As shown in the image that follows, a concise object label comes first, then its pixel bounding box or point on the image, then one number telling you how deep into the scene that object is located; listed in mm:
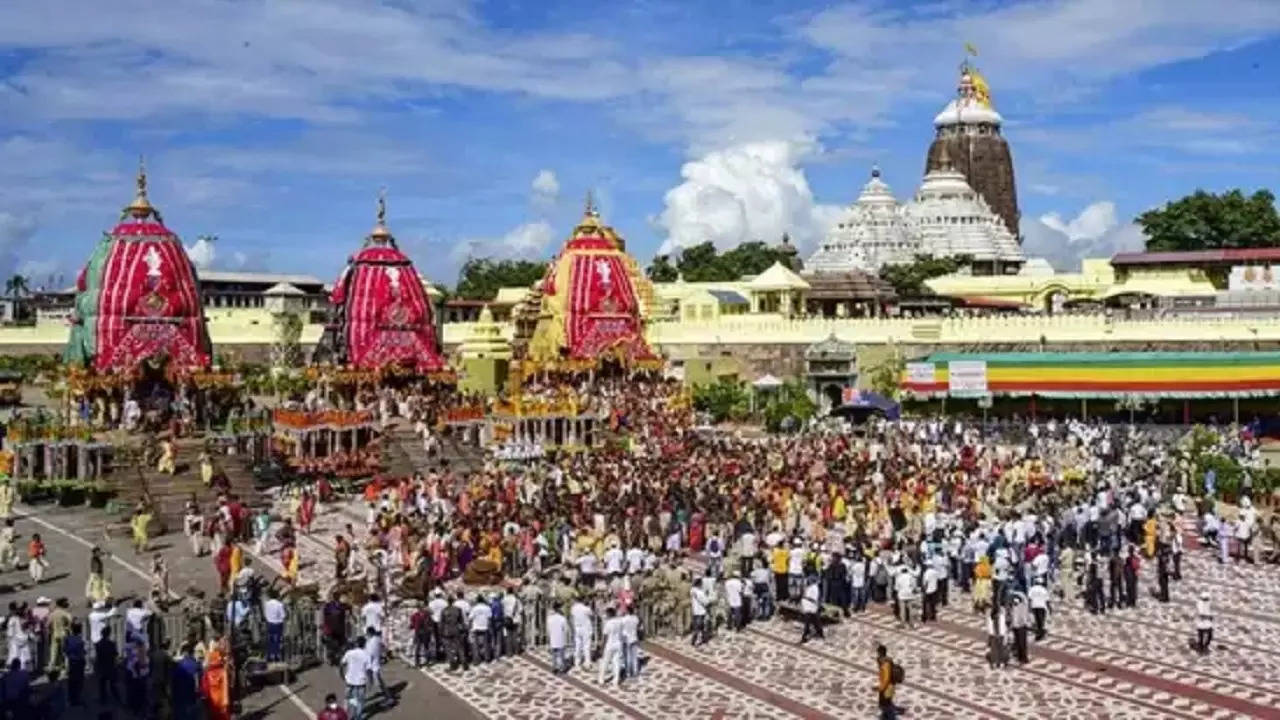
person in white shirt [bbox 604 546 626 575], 18641
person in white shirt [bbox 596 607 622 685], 14984
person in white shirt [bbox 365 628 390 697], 13867
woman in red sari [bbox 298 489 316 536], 25000
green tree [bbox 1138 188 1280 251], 59125
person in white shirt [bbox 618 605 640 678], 15109
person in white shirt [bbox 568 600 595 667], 15672
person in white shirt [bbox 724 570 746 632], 17328
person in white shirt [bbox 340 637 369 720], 13352
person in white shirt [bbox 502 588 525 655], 16156
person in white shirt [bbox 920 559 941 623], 17531
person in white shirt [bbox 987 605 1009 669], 15453
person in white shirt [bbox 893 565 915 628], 17344
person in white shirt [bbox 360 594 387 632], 14977
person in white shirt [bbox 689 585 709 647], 16609
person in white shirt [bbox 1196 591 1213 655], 15984
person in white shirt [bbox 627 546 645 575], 18719
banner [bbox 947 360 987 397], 38531
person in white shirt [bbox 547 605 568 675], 15352
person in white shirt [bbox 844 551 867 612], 18094
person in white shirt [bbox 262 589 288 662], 15117
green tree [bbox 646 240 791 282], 77750
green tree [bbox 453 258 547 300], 83688
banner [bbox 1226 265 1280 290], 49031
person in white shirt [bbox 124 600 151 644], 14513
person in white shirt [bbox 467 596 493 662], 15719
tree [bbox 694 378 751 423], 41094
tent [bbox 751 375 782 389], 41750
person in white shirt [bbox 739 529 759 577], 18891
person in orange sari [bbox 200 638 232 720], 13023
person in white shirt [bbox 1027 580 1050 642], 16609
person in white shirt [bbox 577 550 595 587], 18859
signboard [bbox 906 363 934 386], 39188
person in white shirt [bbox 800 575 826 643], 16641
